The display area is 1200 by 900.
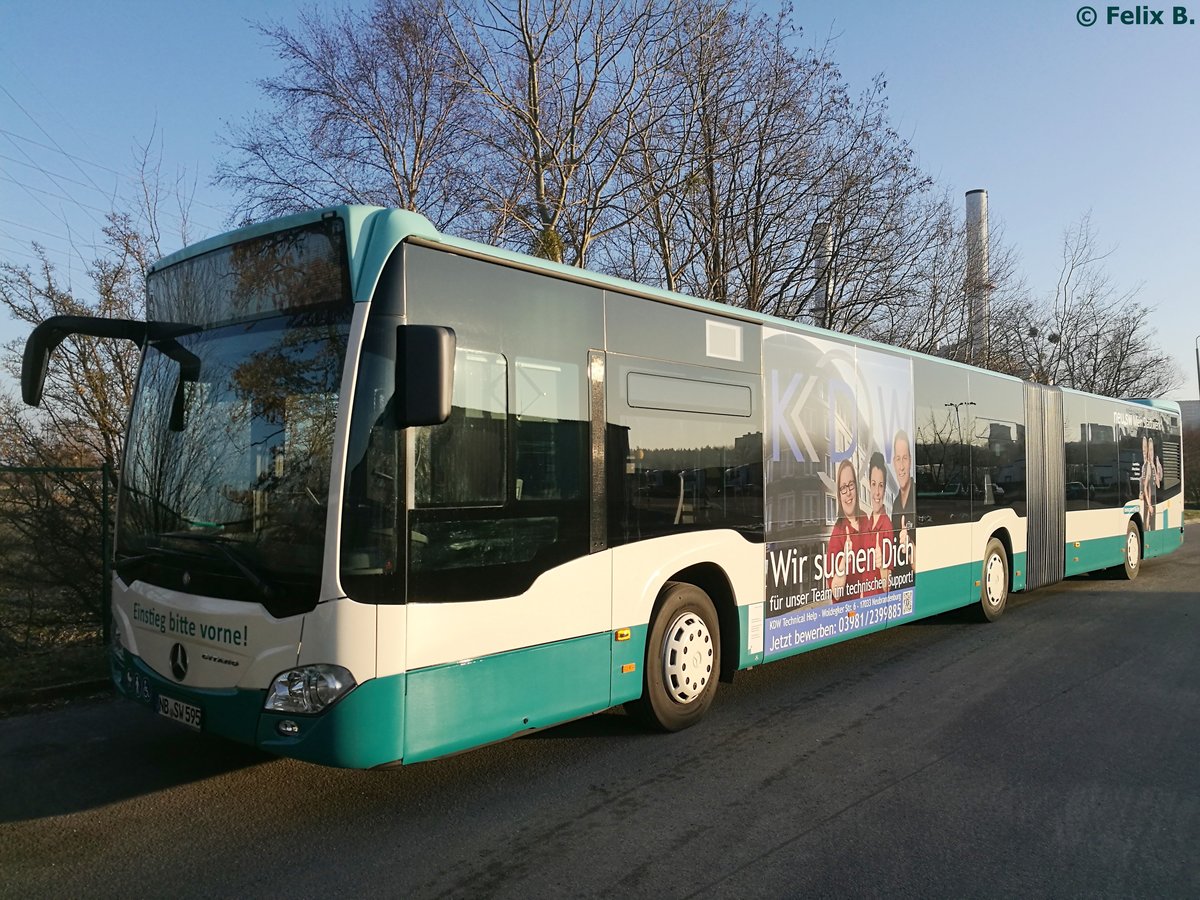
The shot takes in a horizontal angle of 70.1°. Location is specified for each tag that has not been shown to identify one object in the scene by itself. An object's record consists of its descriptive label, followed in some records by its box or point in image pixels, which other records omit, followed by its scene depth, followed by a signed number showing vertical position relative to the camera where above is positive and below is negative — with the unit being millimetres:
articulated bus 3994 -106
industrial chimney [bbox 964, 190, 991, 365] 19922 +4243
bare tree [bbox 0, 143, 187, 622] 7977 +338
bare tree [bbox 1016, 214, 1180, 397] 29312 +4181
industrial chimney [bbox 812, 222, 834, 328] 16438 +3943
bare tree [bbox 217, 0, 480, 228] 14625 +6300
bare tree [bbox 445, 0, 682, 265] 14297 +5874
